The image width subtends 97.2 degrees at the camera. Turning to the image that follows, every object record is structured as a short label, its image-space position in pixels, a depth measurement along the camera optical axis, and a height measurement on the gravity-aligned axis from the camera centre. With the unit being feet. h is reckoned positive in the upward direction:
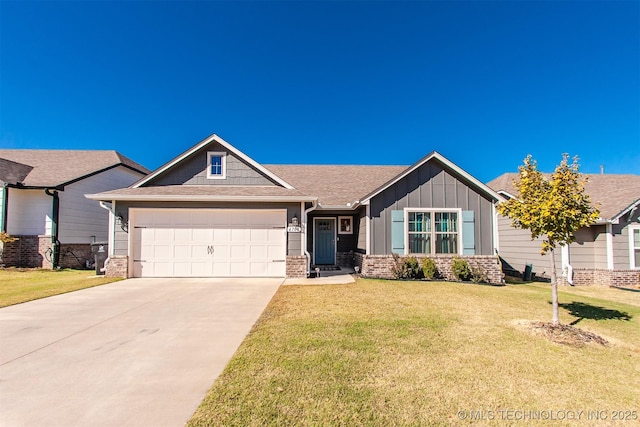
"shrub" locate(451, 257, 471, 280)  32.89 -4.40
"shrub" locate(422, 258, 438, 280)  32.86 -4.39
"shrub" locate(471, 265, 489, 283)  32.96 -5.09
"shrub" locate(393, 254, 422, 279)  33.40 -4.49
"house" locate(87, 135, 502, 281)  33.17 +1.37
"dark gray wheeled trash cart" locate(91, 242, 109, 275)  34.94 -3.91
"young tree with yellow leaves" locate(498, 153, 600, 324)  16.48 +1.54
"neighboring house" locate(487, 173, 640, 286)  33.01 -1.99
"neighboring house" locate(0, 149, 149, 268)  41.14 +2.89
